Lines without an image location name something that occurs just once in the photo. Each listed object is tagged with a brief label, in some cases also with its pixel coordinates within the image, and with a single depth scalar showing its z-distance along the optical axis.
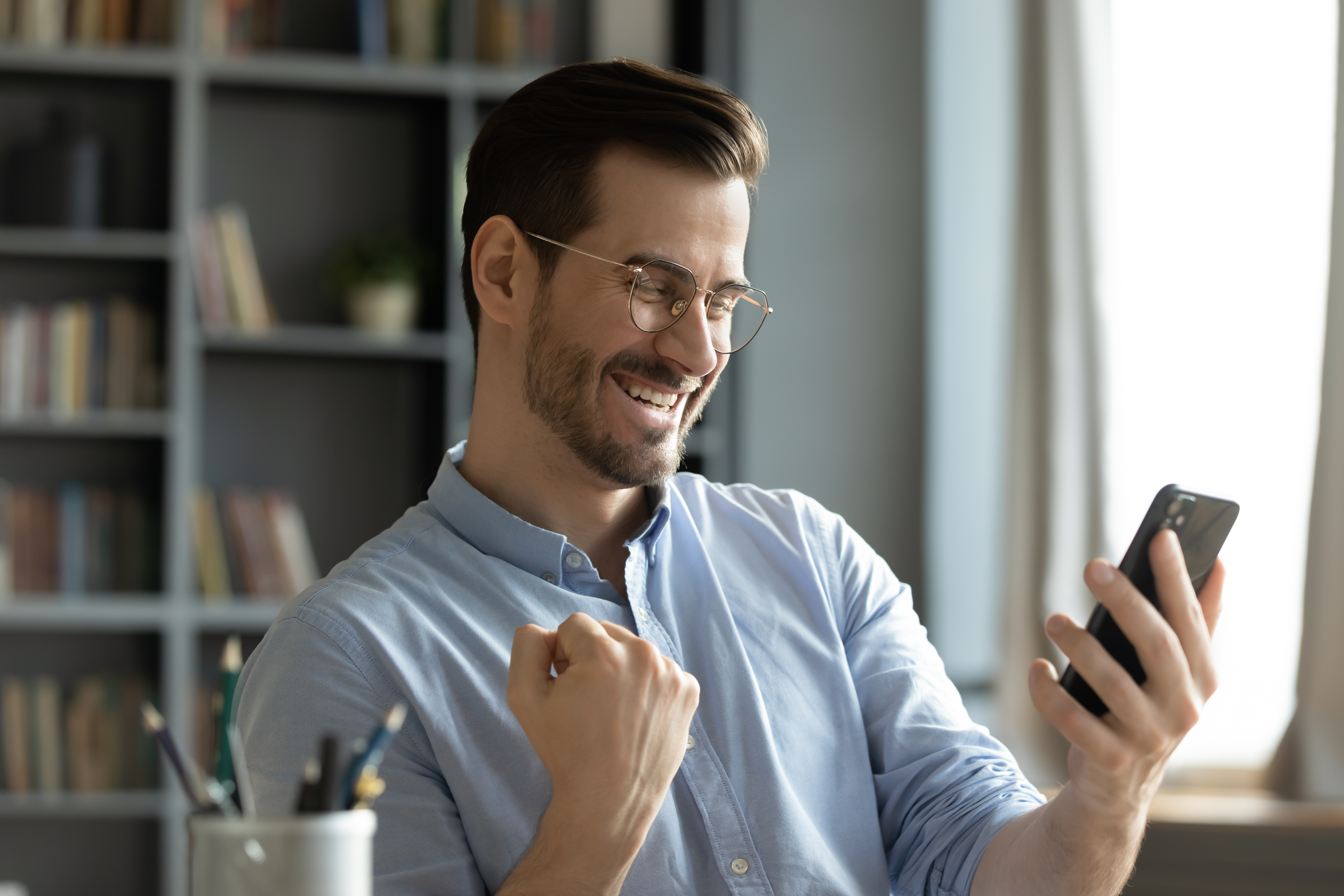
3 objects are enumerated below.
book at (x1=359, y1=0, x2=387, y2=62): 3.45
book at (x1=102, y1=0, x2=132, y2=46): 3.34
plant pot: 3.41
